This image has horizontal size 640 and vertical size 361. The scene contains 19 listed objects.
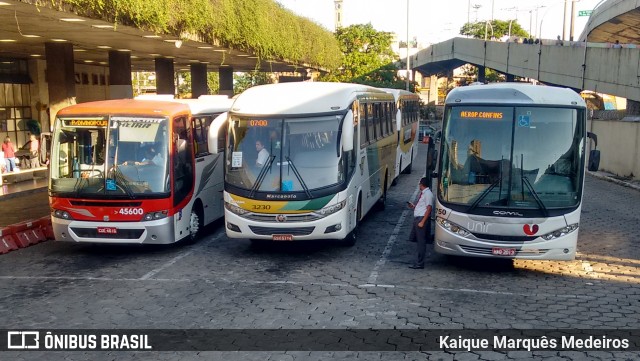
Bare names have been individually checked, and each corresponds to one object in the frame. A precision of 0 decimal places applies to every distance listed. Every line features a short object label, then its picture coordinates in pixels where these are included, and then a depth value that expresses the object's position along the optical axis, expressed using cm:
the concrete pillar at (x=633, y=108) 4231
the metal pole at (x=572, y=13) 4912
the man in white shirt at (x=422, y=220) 1130
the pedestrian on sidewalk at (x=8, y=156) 2445
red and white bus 1223
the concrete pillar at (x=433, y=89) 9962
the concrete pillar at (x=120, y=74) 2311
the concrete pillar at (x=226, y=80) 3897
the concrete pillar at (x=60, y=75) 2053
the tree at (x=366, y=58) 5312
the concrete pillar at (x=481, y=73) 6750
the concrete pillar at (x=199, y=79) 3447
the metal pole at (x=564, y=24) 5104
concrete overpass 2942
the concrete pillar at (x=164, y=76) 2836
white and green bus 1188
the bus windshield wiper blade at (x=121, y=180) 1220
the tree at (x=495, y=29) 10806
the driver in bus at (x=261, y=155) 1206
